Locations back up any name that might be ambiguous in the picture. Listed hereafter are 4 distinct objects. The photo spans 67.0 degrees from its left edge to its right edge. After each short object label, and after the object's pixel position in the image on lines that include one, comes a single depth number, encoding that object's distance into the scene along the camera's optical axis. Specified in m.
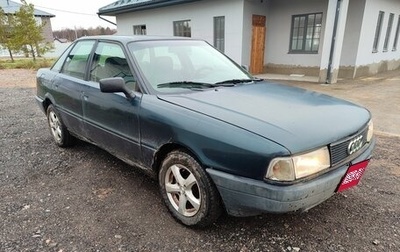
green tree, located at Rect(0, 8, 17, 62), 21.22
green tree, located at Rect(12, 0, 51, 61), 20.20
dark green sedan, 2.05
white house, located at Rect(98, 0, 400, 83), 10.77
